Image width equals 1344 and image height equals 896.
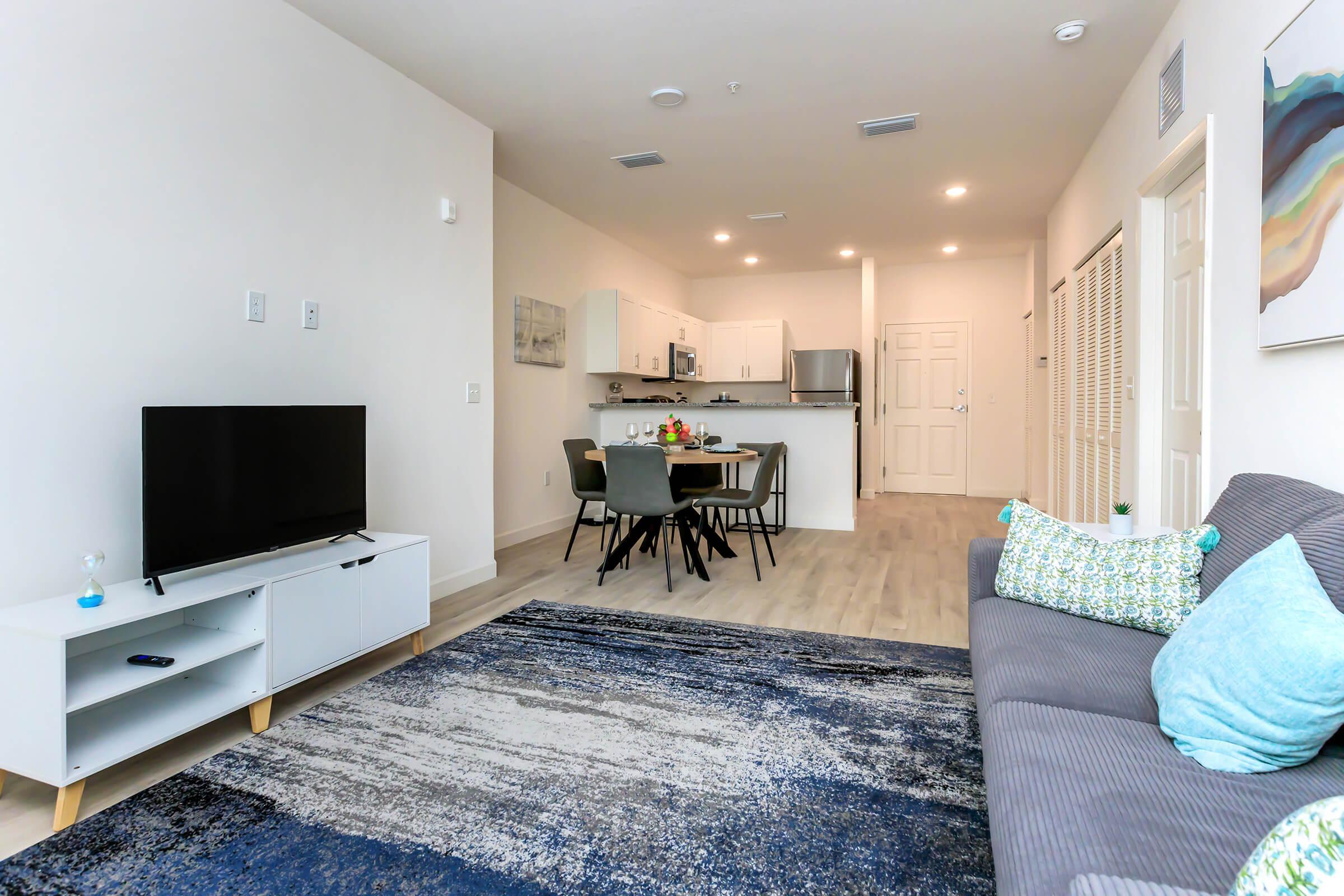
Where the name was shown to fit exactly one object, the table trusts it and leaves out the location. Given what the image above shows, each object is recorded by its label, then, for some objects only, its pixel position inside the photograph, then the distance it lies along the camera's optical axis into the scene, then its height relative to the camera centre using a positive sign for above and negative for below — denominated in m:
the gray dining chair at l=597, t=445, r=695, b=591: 3.75 -0.29
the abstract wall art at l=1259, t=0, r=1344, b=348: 1.55 +0.62
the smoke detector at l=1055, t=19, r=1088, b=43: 2.87 +1.73
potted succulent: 2.28 -0.29
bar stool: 5.68 -0.56
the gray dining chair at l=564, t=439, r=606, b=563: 4.47 -0.31
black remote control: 1.88 -0.64
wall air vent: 2.66 +1.40
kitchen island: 5.69 -0.11
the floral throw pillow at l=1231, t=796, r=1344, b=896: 0.60 -0.39
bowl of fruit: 4.86 +0.00
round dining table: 4.05 -0.60
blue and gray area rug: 1.45 -0.94
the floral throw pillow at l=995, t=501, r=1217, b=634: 1.74 -0.38
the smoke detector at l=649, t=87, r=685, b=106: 3.44 +1.74
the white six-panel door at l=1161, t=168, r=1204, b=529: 2.70 +0.35
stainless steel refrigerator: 7.24 +0.62
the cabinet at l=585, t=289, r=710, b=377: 6.01 +0.91
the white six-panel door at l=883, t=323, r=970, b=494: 7.78 +0.31
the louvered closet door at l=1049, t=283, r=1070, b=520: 5.09 +0.23
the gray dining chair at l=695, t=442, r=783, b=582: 4.08 -0.39
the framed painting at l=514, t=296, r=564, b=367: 5.11 +0.79
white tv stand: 1.64 -0.65
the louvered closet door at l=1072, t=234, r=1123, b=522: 3.68 +0.31
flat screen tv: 2.04 -0.17
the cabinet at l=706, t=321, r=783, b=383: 7.80 +0.94
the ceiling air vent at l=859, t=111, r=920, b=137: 3.82 +1.76
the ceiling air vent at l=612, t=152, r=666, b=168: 4.34 +1.78
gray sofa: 0.88 -0.55
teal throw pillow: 1.05 -0.40
